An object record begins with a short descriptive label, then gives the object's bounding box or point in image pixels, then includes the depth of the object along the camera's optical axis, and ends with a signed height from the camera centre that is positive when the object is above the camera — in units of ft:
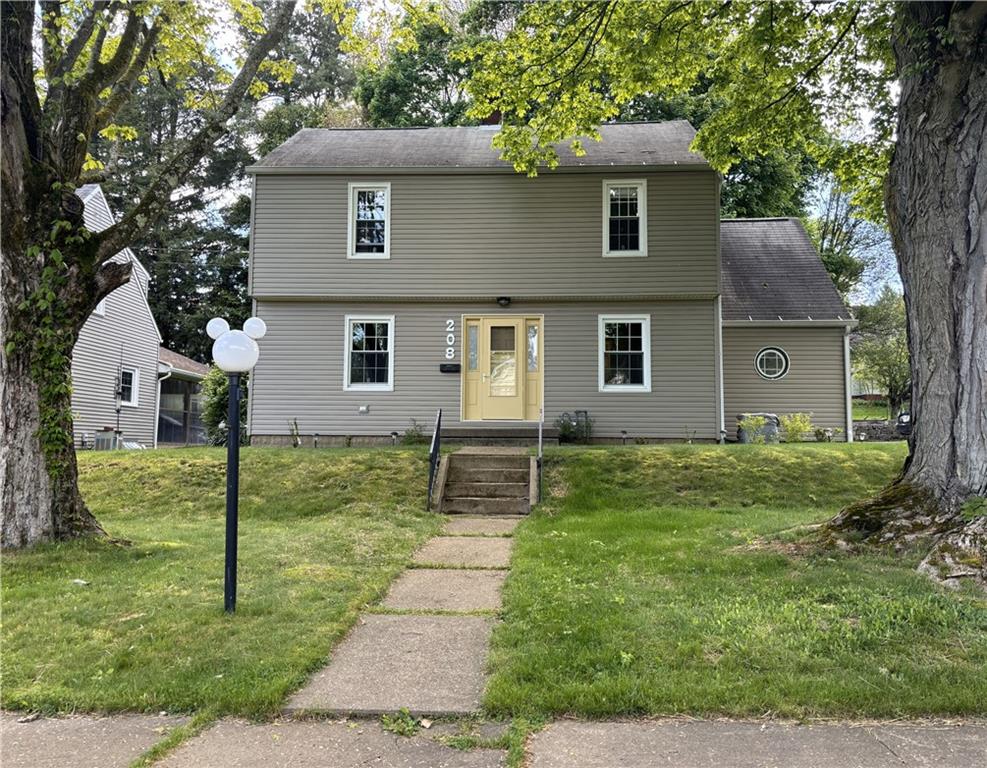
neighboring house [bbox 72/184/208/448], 60.54 +5.19
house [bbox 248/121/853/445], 44.16 +8.32
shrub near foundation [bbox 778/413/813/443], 47.29 -0.42
